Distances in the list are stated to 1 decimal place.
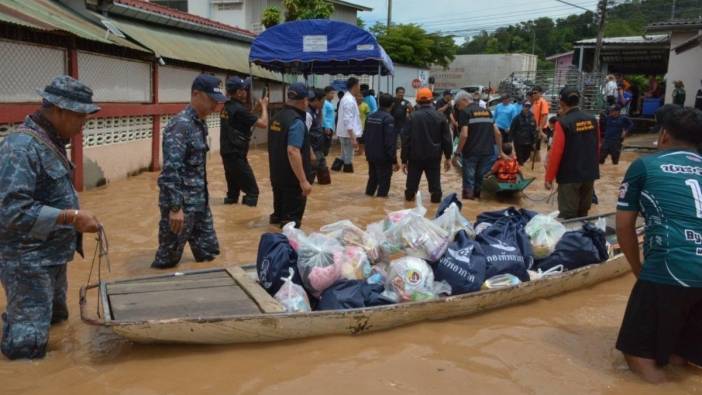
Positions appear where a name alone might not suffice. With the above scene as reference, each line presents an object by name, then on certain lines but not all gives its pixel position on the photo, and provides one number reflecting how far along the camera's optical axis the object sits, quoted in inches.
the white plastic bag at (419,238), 183.8
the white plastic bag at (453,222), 198.4
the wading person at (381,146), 377.4
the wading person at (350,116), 451.2
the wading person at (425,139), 351.3
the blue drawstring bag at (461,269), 181.2
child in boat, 380.8
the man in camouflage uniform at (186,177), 198.1
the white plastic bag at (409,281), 175.0
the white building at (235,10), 1159.6
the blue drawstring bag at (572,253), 207.8
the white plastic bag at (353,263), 177.0
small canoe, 378.6
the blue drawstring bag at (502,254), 190.1
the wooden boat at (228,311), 145.9
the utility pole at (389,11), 1437.0
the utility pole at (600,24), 907.4
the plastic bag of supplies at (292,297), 164.9
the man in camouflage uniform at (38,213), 131.6
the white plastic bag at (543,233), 208.5
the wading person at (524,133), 504.4
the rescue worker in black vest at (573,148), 267.4
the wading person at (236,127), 314.8
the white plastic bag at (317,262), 172.1
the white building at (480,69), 1825.8
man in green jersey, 141.1
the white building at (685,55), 737.0
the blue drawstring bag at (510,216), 223.1
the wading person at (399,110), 570.6
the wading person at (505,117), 542.0
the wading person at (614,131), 534.6
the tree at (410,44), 1379.2
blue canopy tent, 485.1
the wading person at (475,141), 369.4
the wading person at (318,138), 410.9
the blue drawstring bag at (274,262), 175.0
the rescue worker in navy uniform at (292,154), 241.9
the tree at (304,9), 834.8
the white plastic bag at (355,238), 188.4
